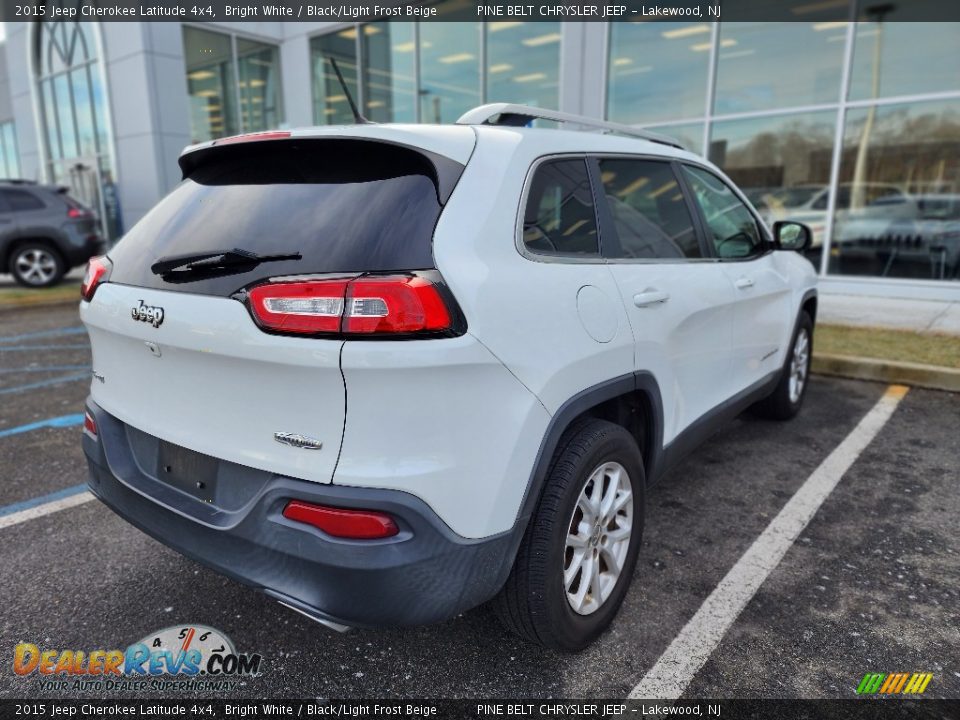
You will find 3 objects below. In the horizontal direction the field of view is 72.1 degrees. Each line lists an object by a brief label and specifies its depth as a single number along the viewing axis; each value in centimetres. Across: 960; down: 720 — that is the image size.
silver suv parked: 1088
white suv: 169
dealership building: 912
